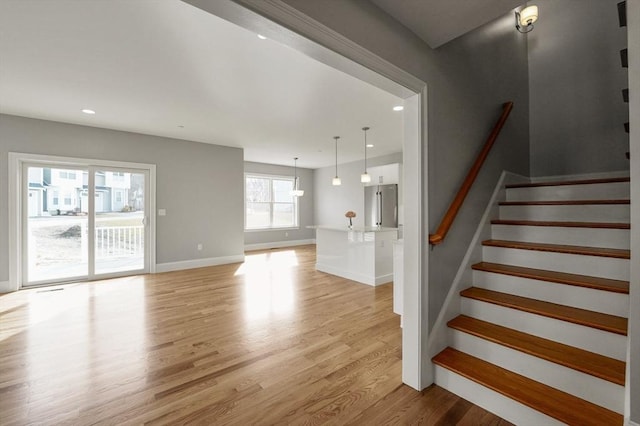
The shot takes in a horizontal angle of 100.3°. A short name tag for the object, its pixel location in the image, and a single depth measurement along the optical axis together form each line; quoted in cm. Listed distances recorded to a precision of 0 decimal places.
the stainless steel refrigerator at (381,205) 711
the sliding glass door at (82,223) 439
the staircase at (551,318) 148
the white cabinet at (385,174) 700
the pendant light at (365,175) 493
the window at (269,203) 839
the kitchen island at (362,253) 447
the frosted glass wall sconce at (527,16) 269
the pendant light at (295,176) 883
